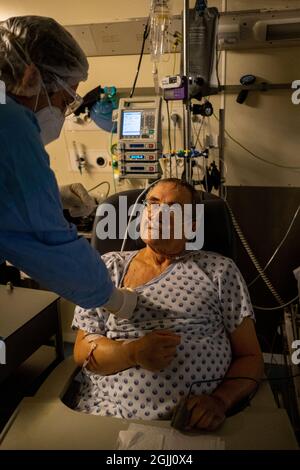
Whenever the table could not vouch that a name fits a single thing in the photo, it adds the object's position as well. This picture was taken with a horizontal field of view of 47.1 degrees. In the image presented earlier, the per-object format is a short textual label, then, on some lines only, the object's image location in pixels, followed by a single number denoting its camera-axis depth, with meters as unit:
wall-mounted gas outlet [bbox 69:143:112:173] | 2.57
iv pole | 1.62
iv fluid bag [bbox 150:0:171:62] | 1.87
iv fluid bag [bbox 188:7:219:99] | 1.92
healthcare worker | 0.85
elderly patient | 1.09
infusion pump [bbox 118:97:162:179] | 1.91
